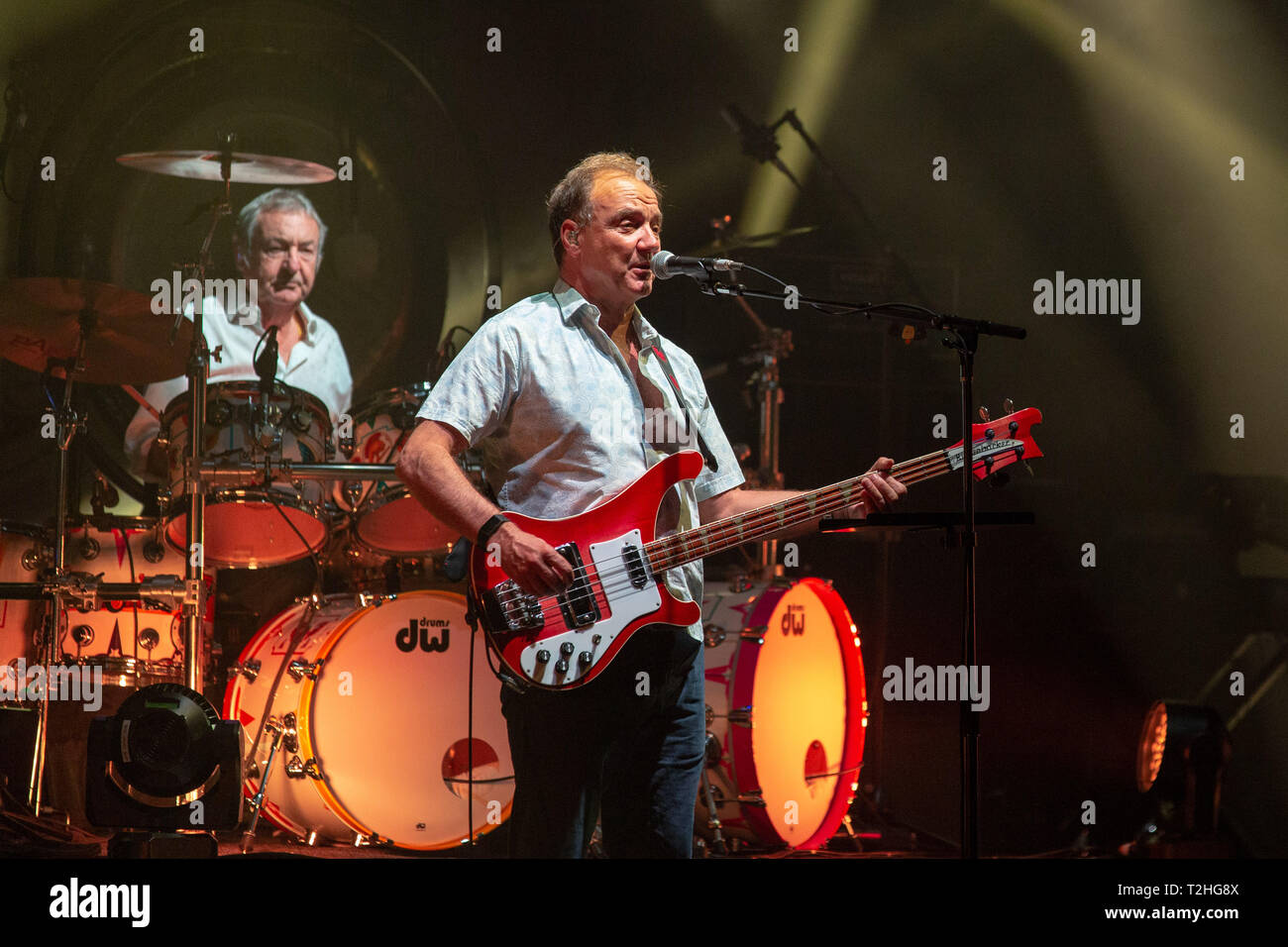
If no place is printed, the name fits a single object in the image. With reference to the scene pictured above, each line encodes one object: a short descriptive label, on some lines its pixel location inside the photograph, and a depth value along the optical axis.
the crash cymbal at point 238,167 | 4.90
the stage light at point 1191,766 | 4.74
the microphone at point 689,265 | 3.00
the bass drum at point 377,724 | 4.58
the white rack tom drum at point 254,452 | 4.57
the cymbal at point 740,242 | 5.58
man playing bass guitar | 2.97
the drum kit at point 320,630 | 4.53
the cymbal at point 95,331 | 4.34
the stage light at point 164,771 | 3.77
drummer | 5.29
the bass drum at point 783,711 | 4.69
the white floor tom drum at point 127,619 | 4.74
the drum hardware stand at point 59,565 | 4.57
